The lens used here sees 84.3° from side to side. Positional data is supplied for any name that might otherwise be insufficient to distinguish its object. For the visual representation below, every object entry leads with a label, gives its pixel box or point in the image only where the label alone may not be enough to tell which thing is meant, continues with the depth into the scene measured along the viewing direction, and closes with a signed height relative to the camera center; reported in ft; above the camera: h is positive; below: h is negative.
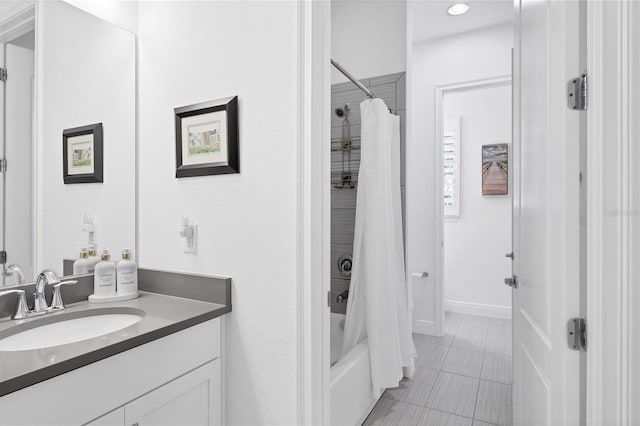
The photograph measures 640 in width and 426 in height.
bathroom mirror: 4.23 +1.11
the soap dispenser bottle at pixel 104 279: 4.85 -0.92
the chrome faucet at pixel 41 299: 4.09 -1.03
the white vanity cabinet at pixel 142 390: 2.87 -1.69
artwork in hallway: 12.78 +1.60
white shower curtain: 6.60 -0.96
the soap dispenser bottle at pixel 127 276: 4.99 -0.90
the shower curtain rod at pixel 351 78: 6.73 +2.76
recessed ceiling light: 9.77 +5.76
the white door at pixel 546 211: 2.99 +0.02
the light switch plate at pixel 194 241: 4.93 -0.39
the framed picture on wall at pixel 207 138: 4.61 +1.02
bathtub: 5.34 -2.88
